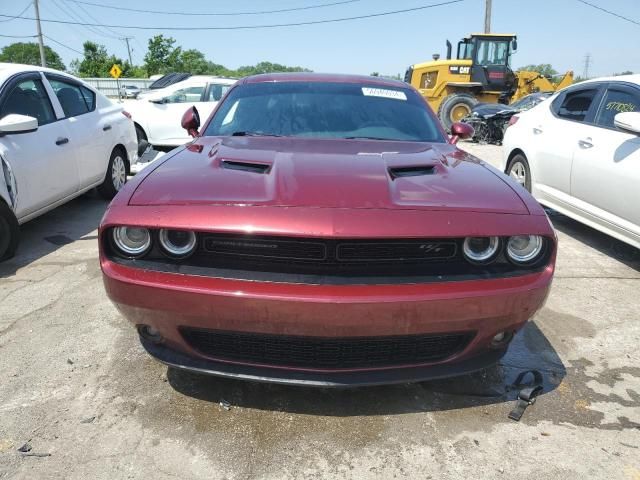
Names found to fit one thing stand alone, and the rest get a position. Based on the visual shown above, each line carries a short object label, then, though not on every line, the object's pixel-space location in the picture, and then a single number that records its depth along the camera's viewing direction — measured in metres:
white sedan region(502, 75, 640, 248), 4.04
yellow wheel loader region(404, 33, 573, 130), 15.58
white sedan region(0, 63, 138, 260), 4.07
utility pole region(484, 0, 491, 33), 26.10
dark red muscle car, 1.90
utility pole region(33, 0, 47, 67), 42.84
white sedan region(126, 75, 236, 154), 9.27
